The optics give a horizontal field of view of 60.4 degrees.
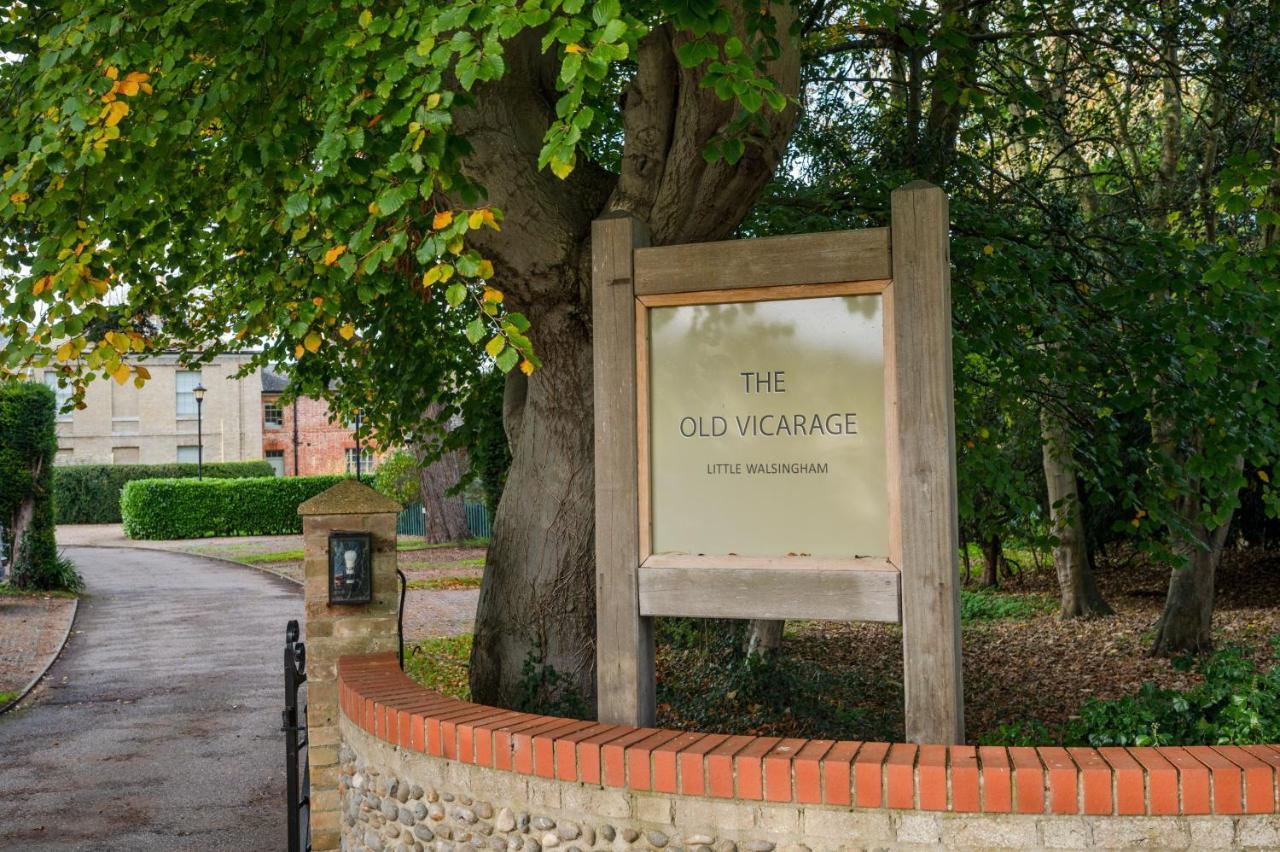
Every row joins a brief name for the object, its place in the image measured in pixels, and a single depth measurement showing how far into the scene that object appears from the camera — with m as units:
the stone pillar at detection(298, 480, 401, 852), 6.00
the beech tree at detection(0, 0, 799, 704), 4.59
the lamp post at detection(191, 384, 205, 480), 37.19
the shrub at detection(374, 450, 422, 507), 27.72
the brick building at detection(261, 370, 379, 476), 50.38
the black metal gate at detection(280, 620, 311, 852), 5.97
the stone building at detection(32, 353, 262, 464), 47.66
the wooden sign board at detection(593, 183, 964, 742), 4.31
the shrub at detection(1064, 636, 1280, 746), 4.92
